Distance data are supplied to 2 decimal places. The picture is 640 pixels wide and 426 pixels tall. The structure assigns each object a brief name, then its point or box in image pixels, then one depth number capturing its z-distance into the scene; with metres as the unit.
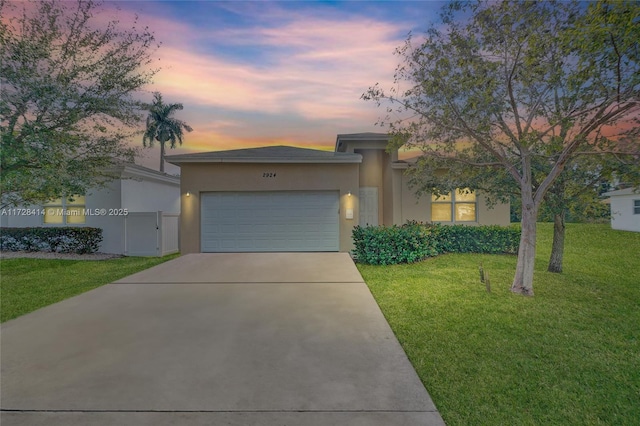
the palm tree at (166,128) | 26.19
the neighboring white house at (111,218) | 11.87
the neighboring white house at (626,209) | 16.82
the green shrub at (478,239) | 10.98
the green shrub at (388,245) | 9.07
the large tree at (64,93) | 6.90
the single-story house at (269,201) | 11.15
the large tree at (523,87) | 5.10
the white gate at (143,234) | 12.00
